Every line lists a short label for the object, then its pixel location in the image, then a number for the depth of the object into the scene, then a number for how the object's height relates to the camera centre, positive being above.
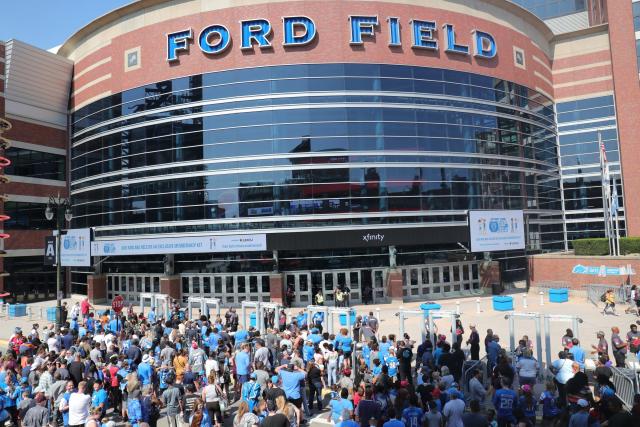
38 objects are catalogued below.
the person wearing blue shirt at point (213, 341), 15.95 -3.36
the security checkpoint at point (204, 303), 25.03 -3.17
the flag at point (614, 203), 36.31 +1.90
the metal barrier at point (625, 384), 11.68 -4.11
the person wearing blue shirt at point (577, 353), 12.87 -3.52
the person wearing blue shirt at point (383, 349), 13.79 -3.42
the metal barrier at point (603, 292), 30.02 -4.34
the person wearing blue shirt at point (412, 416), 9.15 -3.61
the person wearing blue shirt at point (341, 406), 9.80 -3.60
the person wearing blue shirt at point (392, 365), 13.00 -3.63
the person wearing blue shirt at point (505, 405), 9.77 -3.71
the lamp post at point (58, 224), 24.20 +1.47
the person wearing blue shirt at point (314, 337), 15.26 -3.27
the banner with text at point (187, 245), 33.88 +0.07
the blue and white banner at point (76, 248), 39.25 +0.24
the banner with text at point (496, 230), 35.19 +0.15
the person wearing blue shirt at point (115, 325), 21.54 -3.58
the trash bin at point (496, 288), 37.06 -4.52
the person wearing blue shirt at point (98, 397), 11.26 -3.63
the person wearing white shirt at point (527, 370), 12.36 -3.75
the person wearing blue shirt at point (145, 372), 12.51 -3.40
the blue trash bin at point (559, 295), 32.66 -4.69
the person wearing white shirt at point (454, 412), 9.15 -3.56
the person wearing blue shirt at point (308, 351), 14.30 -3.45
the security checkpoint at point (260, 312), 22.50 -3.44
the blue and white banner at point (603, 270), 33.28 -3.21
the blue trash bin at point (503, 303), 29.66 -4.61
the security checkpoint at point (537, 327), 15.24 -3.31
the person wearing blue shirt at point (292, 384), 11.53 -3.58
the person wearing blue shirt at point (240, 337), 15.93 -3.25
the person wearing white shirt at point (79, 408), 10.66 -3.65
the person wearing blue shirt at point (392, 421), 8.47 -3.44
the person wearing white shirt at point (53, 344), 17.19 -3.46
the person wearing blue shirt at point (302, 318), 21.86 -3.73
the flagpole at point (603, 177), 38.12 +4.15
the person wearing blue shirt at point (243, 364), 13.13 -3.46
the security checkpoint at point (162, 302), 26.70 -3.32
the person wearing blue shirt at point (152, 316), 25.17 -3.83
